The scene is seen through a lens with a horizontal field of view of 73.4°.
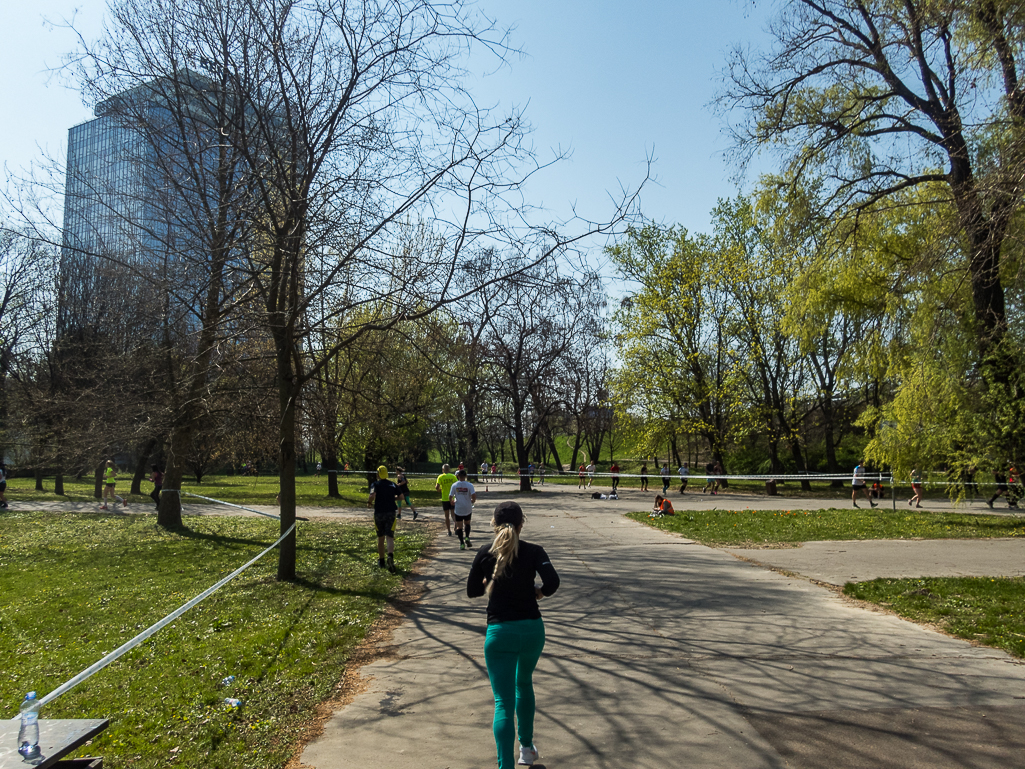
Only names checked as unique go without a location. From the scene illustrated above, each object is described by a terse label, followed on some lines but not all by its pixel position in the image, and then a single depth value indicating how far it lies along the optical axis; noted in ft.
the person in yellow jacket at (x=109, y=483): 85.46
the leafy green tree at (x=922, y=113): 33.78
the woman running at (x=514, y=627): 14.02
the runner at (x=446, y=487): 58.01
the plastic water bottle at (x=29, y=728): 10.01
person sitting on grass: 69.67
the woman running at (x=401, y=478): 64.21
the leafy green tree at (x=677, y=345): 119.14
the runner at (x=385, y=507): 39.47
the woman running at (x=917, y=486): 66.53
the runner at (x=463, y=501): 49.11
